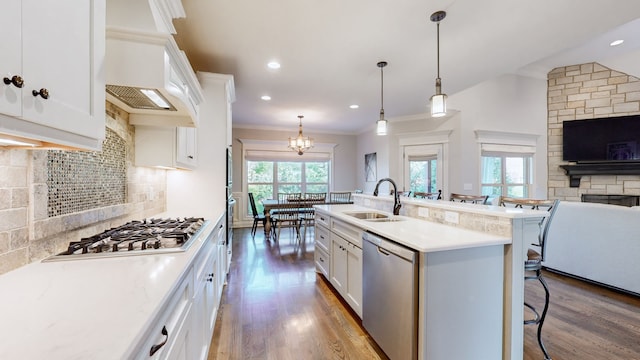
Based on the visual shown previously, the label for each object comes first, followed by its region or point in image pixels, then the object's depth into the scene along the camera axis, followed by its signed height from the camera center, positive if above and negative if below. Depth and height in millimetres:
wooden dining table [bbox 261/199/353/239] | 4906 -504
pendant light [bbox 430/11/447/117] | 2268 +711
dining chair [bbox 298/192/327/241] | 5027 -480
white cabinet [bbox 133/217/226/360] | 735 -555
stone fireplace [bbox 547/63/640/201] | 4742 +1540
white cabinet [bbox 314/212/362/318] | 2115 -752
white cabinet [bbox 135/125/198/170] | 1929 +256
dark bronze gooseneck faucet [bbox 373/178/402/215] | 2408 -246
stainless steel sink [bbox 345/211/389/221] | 2651 -366
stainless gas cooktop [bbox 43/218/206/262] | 1136 -312
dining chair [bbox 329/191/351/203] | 5859 -431
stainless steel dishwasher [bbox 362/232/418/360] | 1440 -744
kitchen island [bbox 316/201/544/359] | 1407 -622
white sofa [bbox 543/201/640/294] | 2541 -688
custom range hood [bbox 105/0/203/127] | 1108 +537
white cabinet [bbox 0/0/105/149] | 564 +288
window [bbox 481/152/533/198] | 5246 +144
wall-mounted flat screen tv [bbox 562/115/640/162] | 4633 +817
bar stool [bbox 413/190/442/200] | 3658 -216
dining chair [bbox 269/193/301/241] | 4926 -657
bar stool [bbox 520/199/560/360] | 1710 -560
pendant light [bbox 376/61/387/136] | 3129 +681
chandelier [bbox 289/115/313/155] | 5109 +776
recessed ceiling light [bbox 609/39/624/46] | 4227 +2358
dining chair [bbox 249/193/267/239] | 5144 -806
